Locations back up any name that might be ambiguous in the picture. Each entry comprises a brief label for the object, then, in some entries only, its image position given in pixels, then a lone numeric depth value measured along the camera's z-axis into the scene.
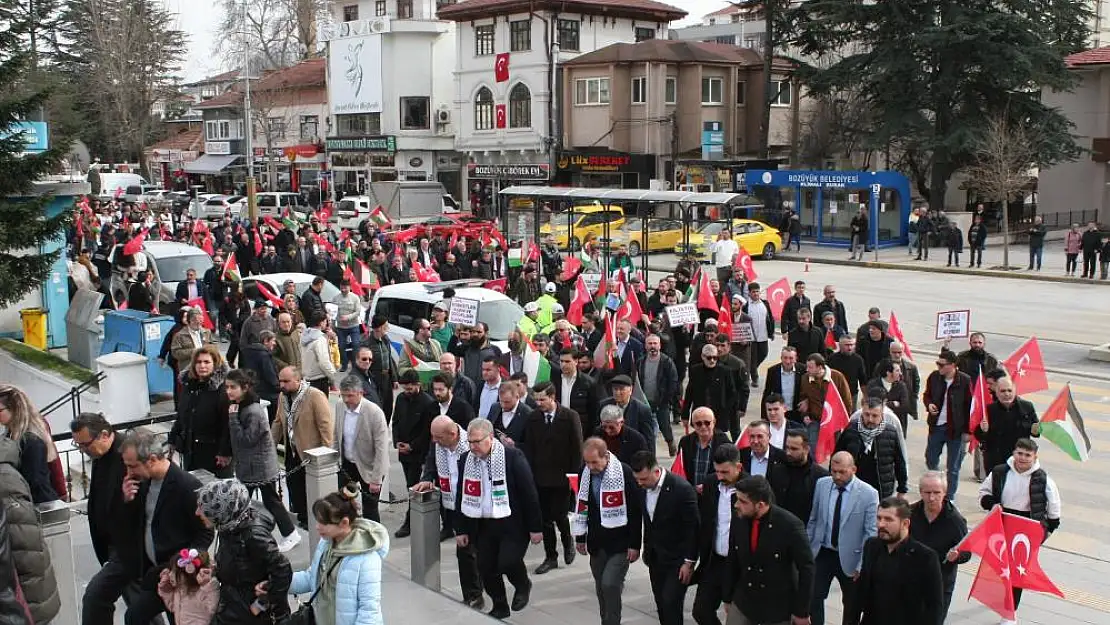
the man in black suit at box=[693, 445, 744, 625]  7.25
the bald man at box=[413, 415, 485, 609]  8.22
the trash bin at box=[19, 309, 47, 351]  19.25
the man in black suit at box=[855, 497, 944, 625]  6.42
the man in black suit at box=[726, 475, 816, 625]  6.71
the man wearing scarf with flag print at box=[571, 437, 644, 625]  7.61
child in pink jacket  5.68
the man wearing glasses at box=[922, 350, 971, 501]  11.02
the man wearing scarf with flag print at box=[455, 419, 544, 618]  8.10
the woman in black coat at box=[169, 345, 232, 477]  9.39
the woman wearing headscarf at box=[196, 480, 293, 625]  5.60
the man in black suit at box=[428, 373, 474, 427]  9.94
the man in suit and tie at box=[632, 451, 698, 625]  7.40
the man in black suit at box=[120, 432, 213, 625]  6.54
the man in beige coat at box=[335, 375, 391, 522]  9.52
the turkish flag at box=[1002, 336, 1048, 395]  11.98
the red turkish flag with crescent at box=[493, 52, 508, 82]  53.88
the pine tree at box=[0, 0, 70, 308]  16.73
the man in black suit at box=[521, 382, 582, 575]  9.21
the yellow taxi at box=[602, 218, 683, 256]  37.59
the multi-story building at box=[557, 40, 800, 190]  50.41
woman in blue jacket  5.71
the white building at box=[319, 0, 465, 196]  58.41
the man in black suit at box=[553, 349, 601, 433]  10.85
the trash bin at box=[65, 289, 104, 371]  17.50
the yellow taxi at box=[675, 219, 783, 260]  36.25
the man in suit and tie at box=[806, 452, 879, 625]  7.43
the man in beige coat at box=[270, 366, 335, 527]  9.62
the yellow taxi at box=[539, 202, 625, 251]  38.34
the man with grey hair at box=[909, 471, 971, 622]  7.12
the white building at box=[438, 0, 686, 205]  52.75
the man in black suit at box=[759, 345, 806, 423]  11.34
